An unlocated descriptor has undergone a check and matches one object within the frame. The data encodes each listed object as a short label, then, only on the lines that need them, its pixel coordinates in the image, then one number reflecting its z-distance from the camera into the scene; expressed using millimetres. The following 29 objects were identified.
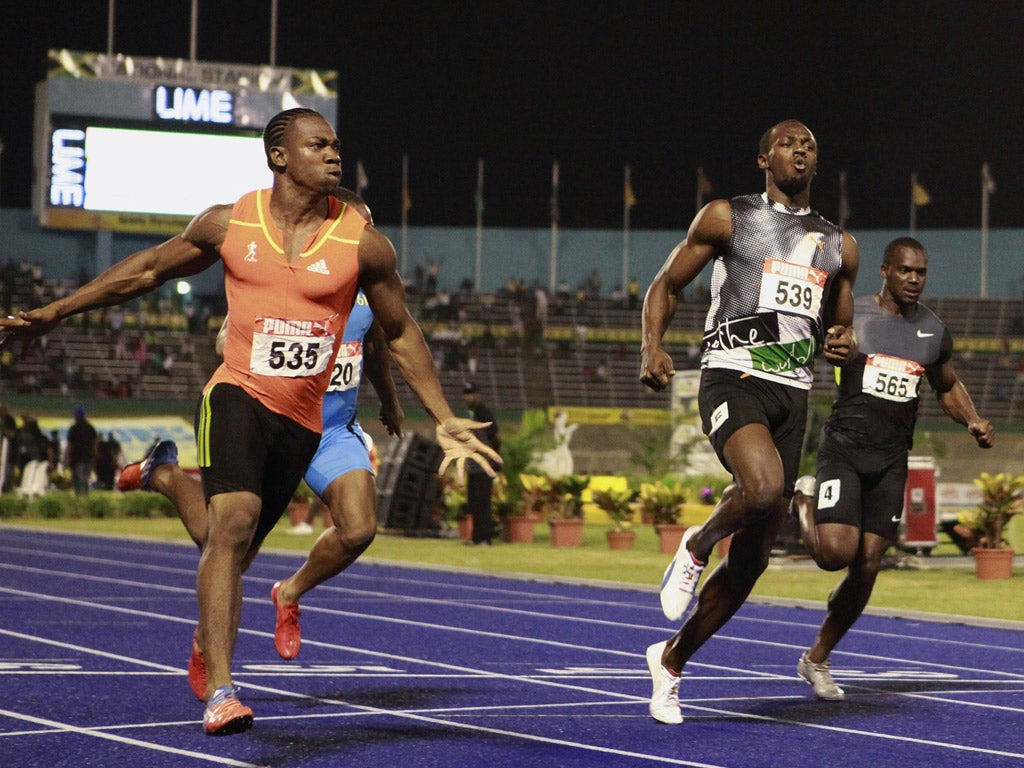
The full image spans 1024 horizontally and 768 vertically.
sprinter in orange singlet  5598
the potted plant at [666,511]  19203
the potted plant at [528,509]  21844
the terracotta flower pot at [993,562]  16094
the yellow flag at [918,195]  57906
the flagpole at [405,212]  59188
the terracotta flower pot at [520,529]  21797
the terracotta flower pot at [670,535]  19339
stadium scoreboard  44188
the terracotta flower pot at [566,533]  21469
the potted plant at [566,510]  21484
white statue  31266
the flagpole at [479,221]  59406
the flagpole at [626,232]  58625
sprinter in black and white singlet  6438
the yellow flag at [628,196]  58875
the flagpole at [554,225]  57969
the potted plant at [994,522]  16125
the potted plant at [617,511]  20703
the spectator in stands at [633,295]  55656
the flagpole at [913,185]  57641
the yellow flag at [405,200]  59188
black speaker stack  22078
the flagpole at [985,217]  56684
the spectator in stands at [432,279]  55456
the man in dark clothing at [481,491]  20203
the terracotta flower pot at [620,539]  20797
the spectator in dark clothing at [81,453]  28469
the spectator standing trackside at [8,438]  29438
